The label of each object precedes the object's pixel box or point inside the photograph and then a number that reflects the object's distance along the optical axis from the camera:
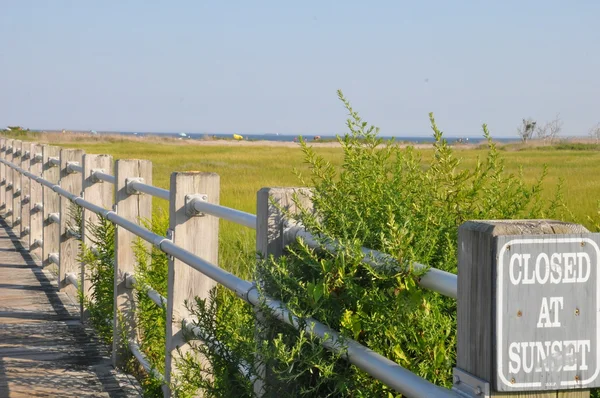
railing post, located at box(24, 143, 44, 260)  10.18
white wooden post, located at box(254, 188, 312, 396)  2.74
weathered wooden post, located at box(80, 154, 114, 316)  6.62
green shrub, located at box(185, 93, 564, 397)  2.06
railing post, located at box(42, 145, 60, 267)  8.95
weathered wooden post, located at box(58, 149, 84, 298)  7.76
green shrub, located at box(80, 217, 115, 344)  5.73
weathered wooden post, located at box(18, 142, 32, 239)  11.12
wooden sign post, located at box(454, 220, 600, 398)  1.57
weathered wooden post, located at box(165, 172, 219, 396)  4.10
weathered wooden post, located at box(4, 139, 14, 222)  13.07
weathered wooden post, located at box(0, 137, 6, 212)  14.16
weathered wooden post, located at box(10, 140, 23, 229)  12.14
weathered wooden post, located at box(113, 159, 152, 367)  5.30
